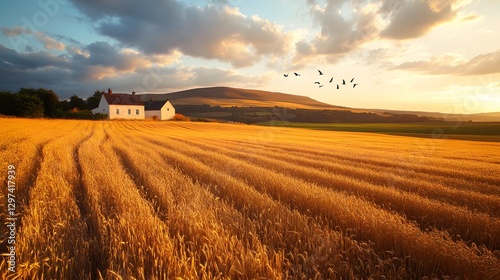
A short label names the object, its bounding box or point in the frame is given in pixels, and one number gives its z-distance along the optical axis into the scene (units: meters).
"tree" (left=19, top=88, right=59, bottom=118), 65.44
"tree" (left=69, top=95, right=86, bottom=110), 87.91
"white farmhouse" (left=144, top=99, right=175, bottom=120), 79.94
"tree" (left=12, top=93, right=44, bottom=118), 54.75
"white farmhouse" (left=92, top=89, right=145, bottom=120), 72.25
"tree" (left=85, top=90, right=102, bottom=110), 86.62
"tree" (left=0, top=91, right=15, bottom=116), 55.98
